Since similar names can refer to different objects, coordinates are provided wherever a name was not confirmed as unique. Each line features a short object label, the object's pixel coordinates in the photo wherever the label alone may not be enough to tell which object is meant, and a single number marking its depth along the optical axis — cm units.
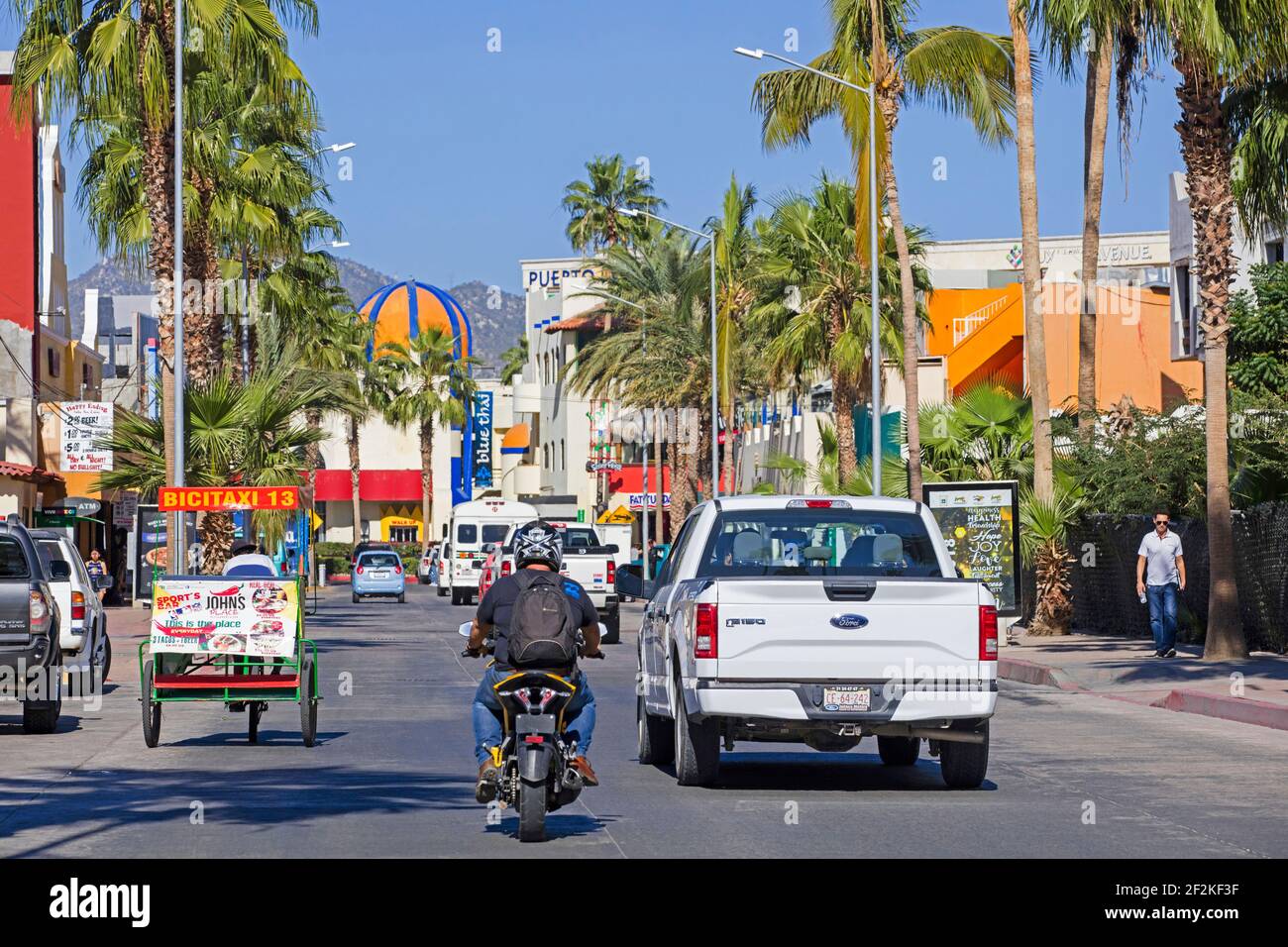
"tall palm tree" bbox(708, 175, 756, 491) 5797
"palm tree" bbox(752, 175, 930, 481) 4669
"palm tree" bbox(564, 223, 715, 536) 6250
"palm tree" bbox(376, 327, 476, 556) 9131
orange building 5134
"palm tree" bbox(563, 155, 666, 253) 7944
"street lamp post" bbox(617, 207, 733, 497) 5400
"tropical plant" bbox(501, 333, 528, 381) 12106
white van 5412
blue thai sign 11054
